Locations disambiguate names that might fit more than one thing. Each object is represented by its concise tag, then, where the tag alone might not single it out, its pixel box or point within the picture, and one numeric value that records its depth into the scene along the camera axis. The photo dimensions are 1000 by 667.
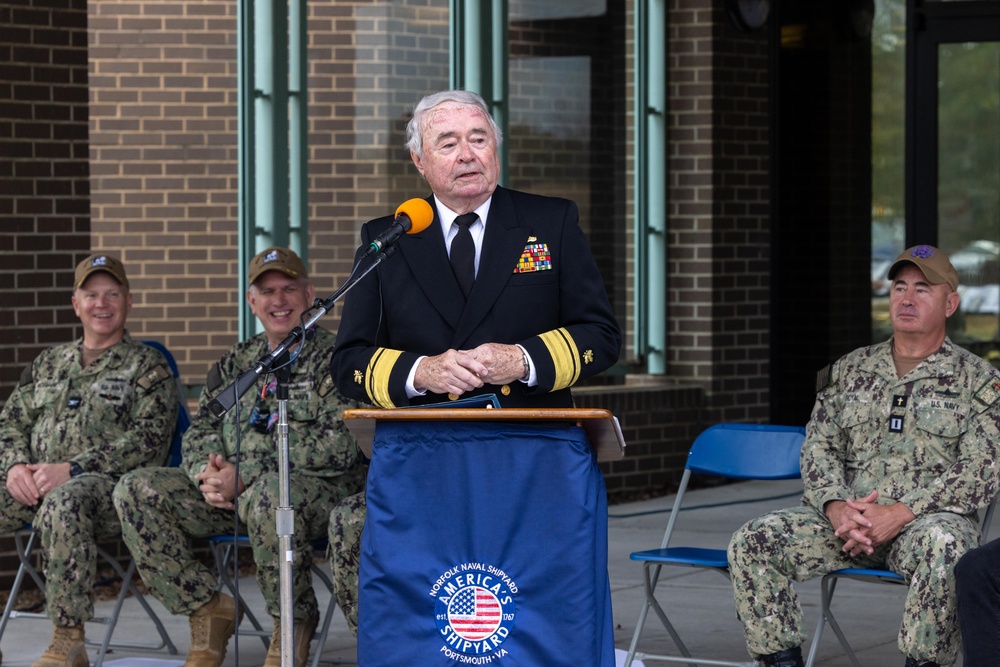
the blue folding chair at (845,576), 8.69
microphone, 6.55
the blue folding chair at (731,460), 9.53
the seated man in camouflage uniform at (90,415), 10.38
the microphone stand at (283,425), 6.65
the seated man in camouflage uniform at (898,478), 8.56
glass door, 17.07
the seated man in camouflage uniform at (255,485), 9.79
